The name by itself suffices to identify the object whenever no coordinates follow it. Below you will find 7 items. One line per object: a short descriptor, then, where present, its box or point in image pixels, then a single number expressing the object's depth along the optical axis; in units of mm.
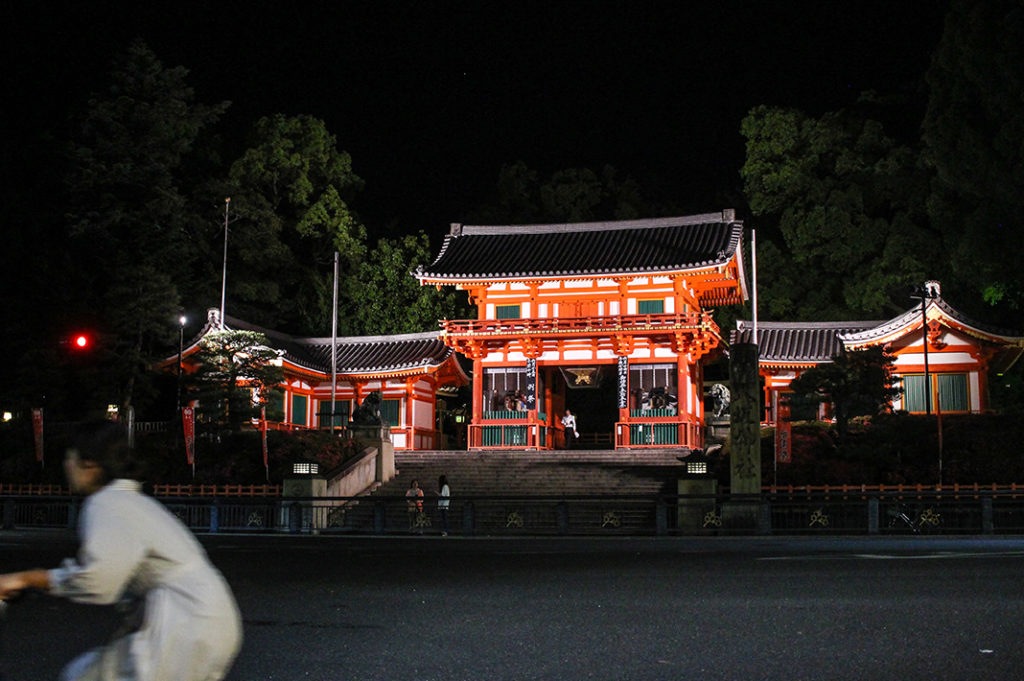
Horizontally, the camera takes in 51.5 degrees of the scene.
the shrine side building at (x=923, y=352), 35094
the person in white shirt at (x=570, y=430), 37531
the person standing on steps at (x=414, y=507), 23395
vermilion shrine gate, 36188
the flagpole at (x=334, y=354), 38144
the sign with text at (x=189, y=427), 29828
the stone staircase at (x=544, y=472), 29328
